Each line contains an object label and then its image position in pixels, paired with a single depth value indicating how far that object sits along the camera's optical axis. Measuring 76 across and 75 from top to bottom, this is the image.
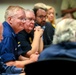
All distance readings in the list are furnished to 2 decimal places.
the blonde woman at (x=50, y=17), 8.77
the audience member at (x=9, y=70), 4.41
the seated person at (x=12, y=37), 4.64
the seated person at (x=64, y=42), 3.34
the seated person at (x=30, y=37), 5.98
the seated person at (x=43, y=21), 6.87
